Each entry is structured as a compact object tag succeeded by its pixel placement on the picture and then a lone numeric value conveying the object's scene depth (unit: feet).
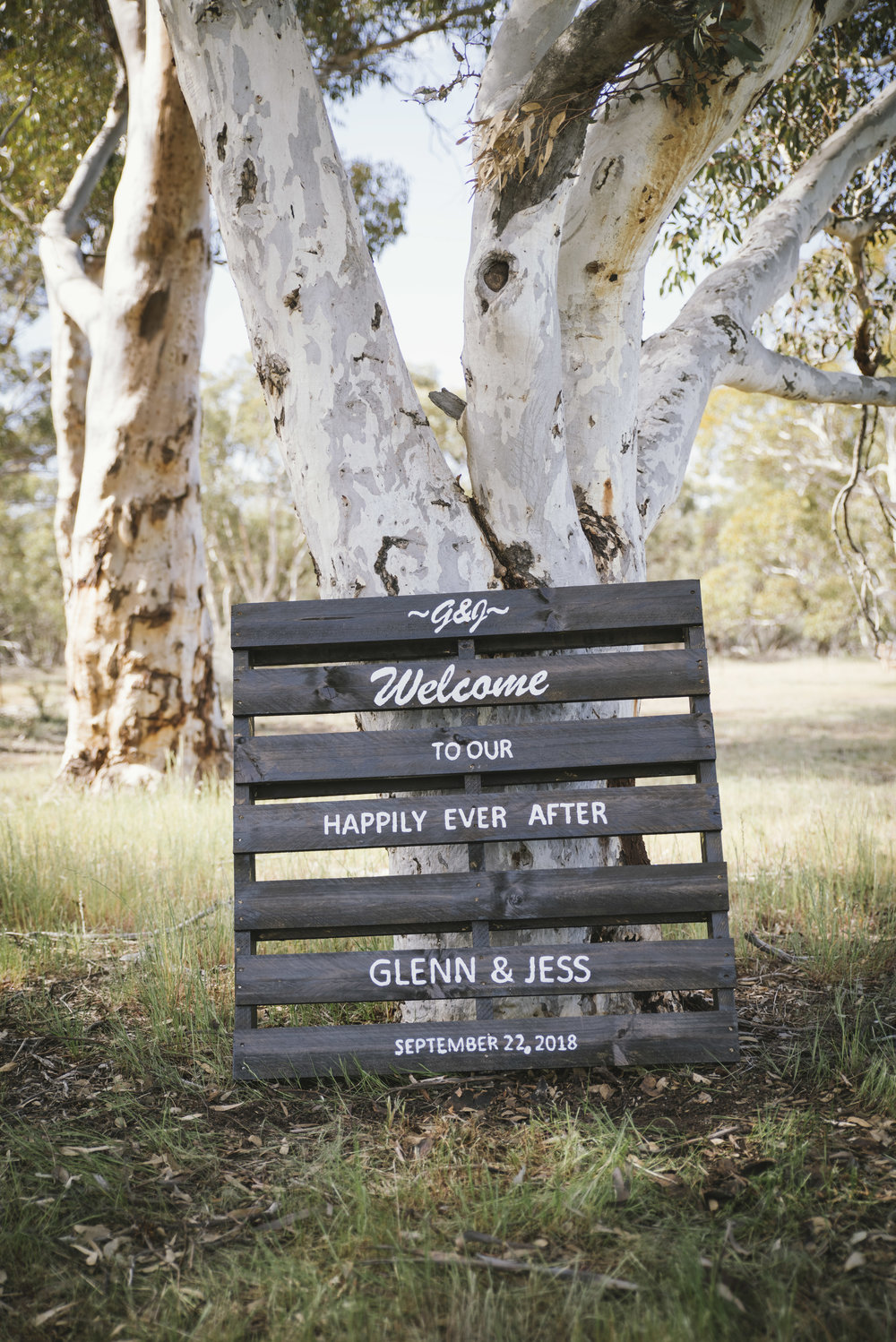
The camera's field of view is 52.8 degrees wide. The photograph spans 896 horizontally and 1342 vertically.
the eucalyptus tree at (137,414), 23.75
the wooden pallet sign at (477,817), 8.62
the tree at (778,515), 68.64
